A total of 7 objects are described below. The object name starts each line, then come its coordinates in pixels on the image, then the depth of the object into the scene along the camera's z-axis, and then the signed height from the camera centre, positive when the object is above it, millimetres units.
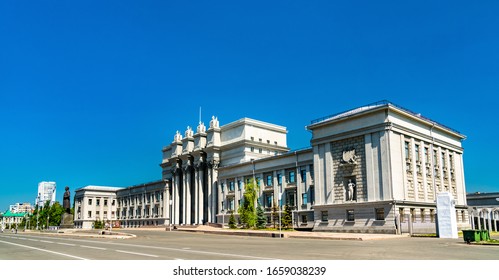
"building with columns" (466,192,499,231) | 58672 -813
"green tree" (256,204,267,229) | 59531 -2590
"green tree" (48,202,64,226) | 122438 -2936
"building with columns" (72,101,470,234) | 44469 +3236
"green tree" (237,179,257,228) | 59094 -1091
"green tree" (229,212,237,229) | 64494 -3239
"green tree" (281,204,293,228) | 56622 -2412
